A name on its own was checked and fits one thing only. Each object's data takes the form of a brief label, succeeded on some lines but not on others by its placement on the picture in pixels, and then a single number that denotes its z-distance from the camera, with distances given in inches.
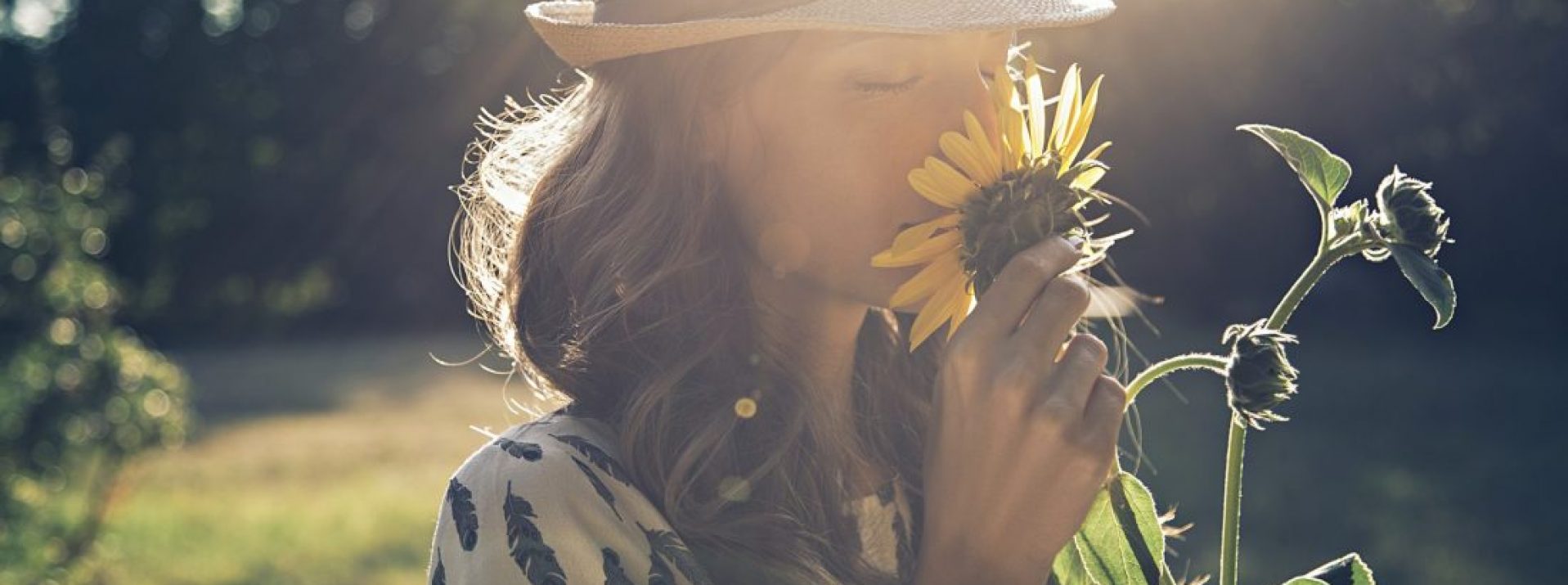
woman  48.3
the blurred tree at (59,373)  170.4
